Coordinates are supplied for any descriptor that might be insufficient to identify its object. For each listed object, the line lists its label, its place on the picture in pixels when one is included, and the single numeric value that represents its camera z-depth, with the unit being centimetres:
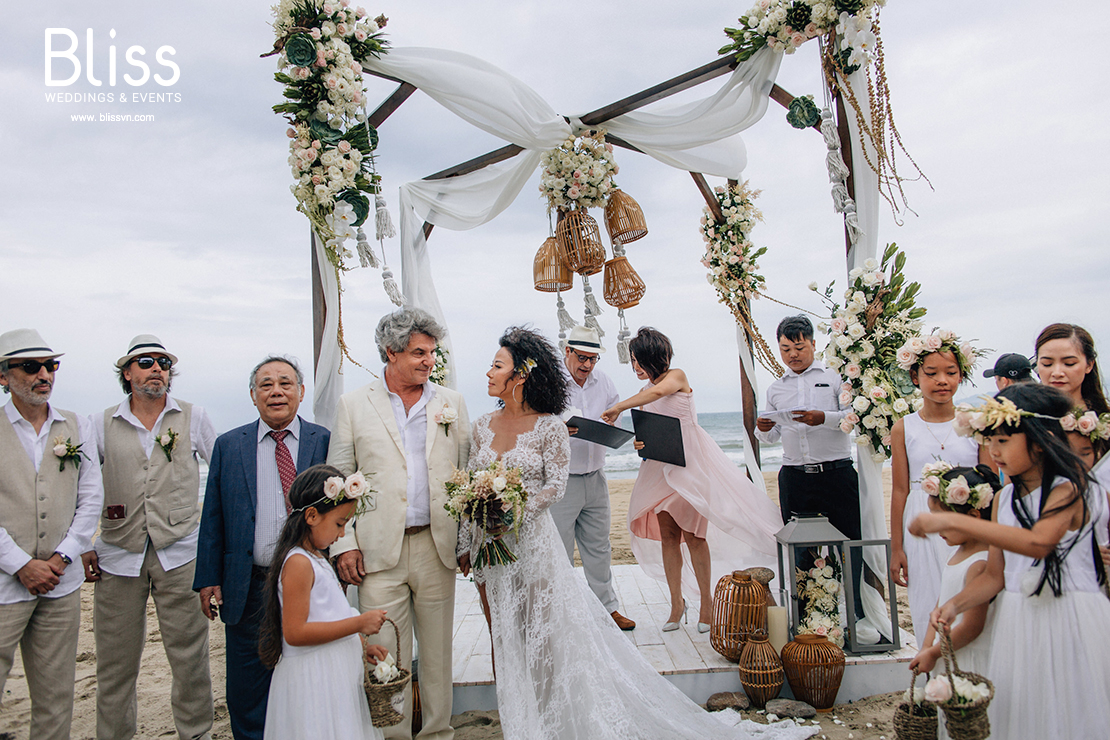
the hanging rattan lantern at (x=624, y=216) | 605
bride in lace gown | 349
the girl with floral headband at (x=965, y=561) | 255
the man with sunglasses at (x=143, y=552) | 387
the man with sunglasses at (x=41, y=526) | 348
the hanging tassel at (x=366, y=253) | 473
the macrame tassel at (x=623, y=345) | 662
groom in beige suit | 357
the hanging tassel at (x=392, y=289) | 499
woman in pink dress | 509
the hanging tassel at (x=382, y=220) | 479
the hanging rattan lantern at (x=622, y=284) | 616
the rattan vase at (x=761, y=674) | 416
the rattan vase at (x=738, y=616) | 439
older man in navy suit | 350
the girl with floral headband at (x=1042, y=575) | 226
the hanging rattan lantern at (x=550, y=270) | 611
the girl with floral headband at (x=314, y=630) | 275
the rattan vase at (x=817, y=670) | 411
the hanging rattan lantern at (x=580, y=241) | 594
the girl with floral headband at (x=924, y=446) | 366
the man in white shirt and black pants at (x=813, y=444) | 486
